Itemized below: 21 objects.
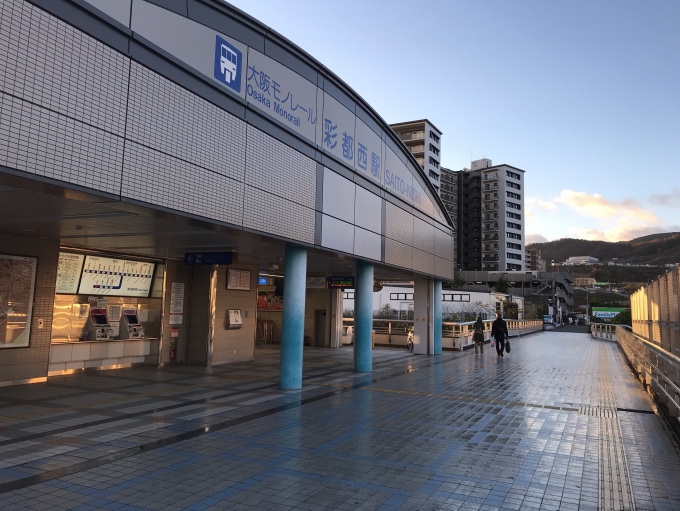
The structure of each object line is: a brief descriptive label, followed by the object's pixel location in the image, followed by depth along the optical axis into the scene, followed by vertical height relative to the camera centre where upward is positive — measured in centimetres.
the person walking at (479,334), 2119 -75
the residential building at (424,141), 8538 +2879
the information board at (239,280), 1650 +95
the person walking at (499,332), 2052 -62
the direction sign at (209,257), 1297 +129
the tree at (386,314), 2820 -6
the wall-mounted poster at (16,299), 1072 +9
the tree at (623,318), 4947 +14
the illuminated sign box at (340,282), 1975 +114
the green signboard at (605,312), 7656 +112
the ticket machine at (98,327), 1333 -57
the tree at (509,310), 5166 +65
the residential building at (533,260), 15788 +1757
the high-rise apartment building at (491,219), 10612 +2014
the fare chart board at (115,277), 1327 +77
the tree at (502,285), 7544 +453
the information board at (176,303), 1538 +13
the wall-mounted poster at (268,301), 2485 +42
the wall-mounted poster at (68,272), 1248 +78
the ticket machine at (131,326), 1429 -56
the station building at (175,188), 609 +197
